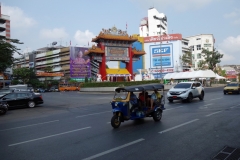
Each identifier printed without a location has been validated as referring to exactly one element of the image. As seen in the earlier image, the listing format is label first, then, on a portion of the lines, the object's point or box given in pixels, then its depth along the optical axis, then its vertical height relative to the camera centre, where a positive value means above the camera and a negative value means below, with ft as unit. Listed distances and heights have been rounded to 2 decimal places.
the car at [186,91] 61.87 -3.11
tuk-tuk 30.94 -3.58
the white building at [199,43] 343.73 +56.39
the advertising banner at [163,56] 288.51 +31.32
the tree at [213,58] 206.69 +19.80
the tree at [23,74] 233.96 +8.29
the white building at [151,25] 348.18 +85.51
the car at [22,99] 65.87 -4.88
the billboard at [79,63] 309.22 +24.89
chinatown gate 160.04 +21.06
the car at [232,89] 86.26 -3.42
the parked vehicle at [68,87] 221.05 -5.09
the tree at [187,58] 263.12 +25.51
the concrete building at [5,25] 203.95 +52.43
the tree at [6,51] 58.03 +8.07
